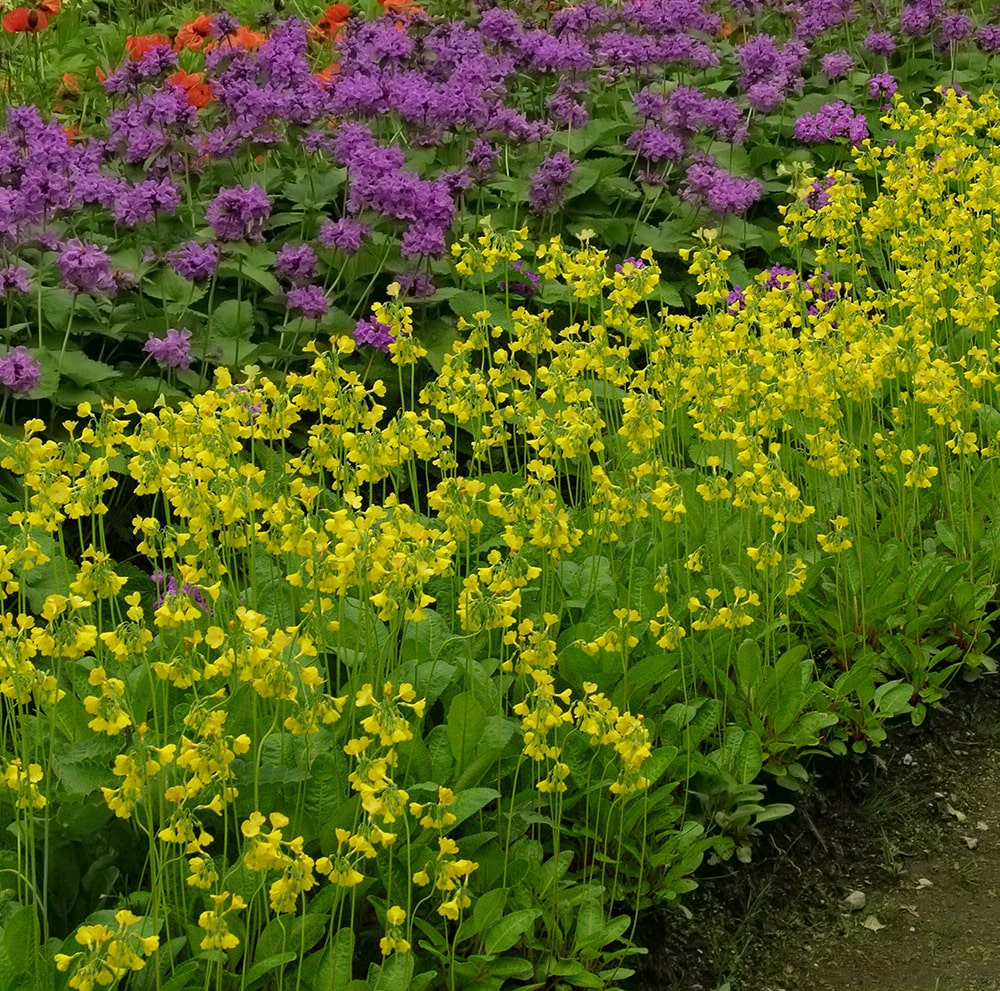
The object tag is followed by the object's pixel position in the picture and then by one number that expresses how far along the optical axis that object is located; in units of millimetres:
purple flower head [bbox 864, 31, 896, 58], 6801
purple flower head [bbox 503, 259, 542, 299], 4980
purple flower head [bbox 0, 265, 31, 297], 4152
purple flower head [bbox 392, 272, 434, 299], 4664
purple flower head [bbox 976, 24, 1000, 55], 6938
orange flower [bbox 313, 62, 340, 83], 5866
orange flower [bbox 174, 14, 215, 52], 6270
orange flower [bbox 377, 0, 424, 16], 5992
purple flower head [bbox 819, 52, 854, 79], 6496
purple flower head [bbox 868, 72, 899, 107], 6438
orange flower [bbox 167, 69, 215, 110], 5484
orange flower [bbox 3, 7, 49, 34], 5895
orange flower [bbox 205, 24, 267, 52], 5673
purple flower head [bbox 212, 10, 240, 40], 5445
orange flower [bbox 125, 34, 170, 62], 5549
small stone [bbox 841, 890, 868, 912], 3217
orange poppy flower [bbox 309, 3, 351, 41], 6688
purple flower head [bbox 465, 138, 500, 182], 4941
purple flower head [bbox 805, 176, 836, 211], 5336
